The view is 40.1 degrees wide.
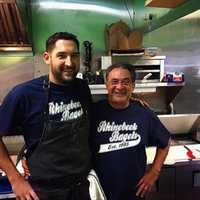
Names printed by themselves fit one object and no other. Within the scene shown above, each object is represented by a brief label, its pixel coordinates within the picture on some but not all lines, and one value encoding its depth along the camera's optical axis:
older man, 1.39
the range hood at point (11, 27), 2.22
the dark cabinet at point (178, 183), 1.91
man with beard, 1.21
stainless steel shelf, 2.85
